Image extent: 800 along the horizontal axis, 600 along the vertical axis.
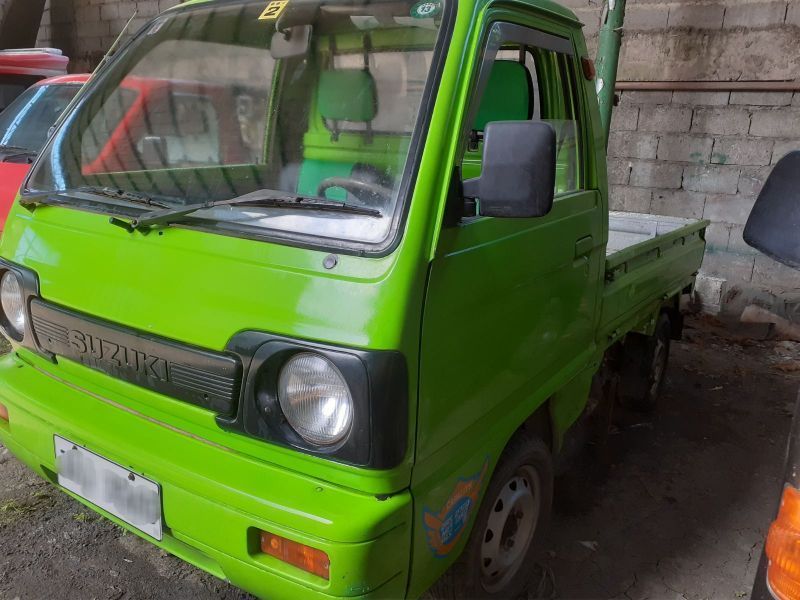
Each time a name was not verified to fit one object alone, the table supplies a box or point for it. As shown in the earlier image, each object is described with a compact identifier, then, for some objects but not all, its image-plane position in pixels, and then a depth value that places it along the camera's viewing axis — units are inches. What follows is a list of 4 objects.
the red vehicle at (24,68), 306.5
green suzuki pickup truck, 60.7
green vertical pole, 207.9
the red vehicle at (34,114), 199.3
